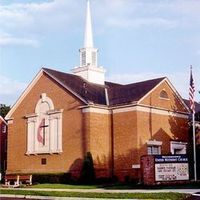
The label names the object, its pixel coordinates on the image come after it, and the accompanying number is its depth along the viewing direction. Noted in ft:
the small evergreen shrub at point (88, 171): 138.62
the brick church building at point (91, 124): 146.20
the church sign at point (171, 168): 109.40
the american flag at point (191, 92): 133.23
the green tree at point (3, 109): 290.29
